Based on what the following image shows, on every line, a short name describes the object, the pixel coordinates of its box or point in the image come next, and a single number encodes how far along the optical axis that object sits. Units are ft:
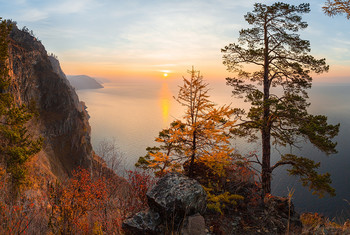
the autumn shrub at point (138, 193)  28.27
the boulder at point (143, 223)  20.93
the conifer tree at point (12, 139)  49.90
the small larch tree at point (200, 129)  31.09
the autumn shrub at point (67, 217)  16.78
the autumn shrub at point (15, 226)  10.37
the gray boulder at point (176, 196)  22.07
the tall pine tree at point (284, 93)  38.17
